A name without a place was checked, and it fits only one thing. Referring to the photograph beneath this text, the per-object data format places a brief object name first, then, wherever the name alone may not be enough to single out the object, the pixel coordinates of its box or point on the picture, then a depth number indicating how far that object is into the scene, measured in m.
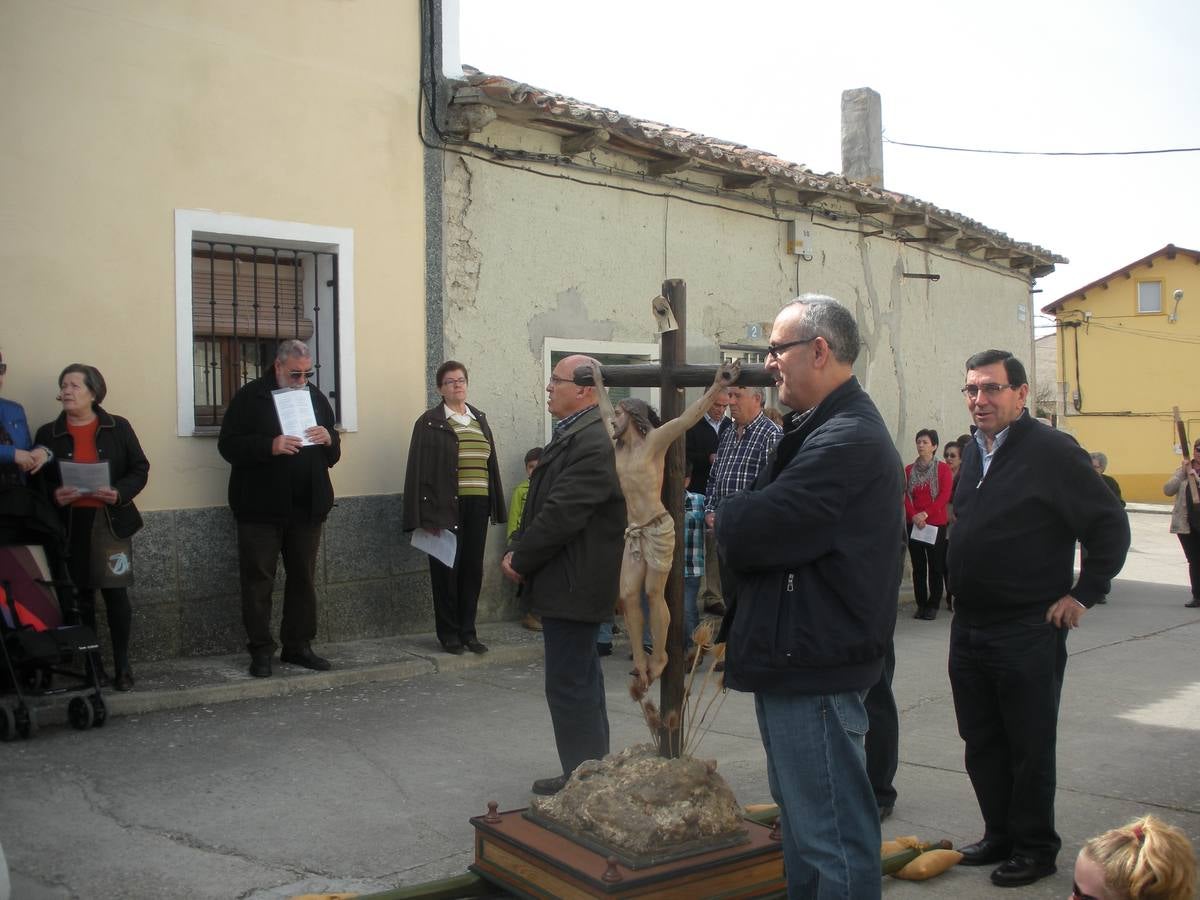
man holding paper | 7.31
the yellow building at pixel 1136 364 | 37.03
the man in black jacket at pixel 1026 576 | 4.19
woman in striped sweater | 8.18
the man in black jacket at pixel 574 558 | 4.76
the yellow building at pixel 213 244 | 7.12
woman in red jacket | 11.17
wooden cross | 3.74
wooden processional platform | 3.37
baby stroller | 6.01
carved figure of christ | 3.65
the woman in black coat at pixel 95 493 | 6.65
